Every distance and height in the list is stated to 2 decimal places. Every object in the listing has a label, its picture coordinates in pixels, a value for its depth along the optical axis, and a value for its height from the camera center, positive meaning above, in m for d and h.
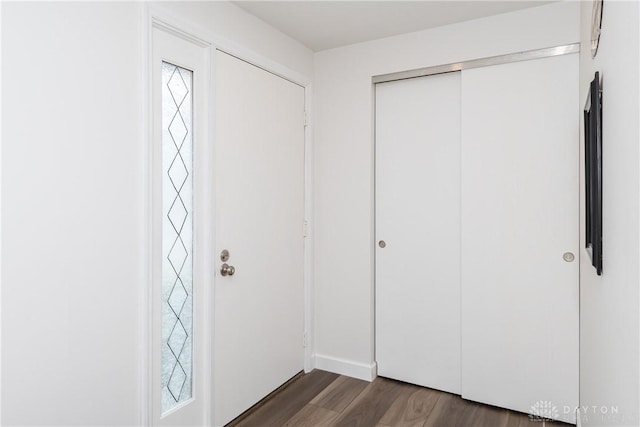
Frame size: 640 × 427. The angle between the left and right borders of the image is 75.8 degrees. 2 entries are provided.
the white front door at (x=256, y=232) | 2.27 -0.13
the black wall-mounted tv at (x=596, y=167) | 1.18 +0.13
